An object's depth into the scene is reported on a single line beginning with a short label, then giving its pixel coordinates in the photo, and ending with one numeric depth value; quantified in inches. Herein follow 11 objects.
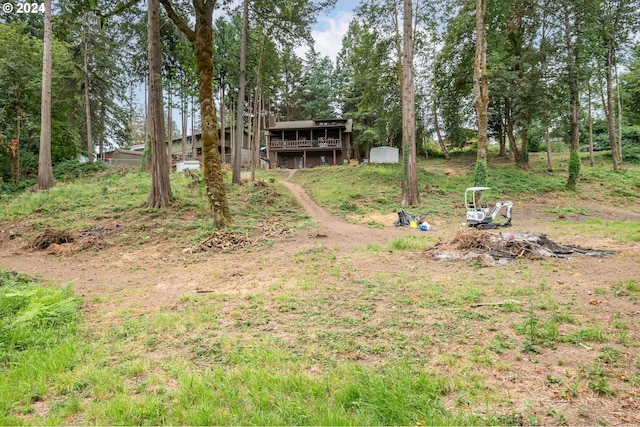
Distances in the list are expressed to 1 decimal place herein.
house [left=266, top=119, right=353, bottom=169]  1445.6
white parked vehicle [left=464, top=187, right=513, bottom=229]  483.2
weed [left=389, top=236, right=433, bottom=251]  354.0
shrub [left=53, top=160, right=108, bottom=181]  991.0
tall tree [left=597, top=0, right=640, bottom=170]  842.2
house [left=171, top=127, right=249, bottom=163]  1650.5
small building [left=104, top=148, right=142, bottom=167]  1653.3
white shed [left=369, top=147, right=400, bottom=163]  1269.7
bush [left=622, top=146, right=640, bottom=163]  1168.9
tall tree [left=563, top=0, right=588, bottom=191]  781.3
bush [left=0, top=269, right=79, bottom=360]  149.7
